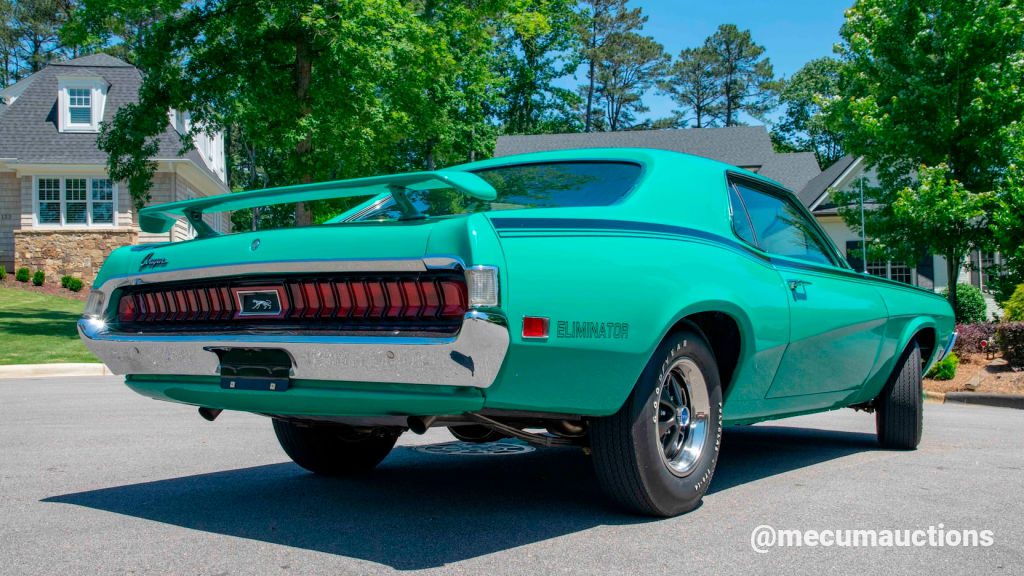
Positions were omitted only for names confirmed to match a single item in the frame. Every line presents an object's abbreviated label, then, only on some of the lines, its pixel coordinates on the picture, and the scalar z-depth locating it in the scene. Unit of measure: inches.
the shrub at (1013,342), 490.3
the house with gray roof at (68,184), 1194.6
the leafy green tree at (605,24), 2568.9
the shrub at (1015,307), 569.3
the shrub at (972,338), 553.9
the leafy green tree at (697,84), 2797.7
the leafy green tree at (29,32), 2249.0
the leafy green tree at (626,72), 2571.4
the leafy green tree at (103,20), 802.2
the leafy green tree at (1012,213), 714.8
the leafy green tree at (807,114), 2696.9
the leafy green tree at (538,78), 2086.6
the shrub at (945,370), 497.4
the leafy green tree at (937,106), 729.0
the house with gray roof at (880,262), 1149.1
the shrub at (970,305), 986.1
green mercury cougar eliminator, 131.7
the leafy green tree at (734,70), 2842.0
